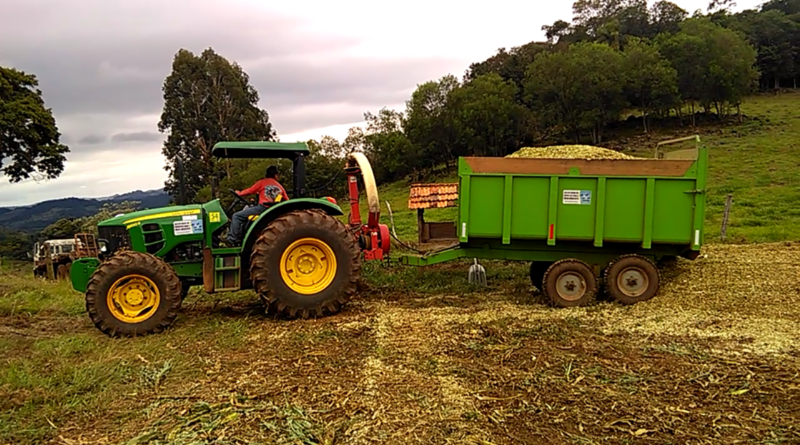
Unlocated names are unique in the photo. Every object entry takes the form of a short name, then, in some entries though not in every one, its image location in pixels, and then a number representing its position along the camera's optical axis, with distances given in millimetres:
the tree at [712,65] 41125
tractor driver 7402
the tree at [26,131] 24466
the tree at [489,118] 39531
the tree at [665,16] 67125
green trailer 7641
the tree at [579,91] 40750
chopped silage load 10941
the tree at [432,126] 42000
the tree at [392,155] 42375
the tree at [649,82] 41062
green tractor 6652
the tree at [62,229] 27109
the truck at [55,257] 17969
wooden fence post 13165
